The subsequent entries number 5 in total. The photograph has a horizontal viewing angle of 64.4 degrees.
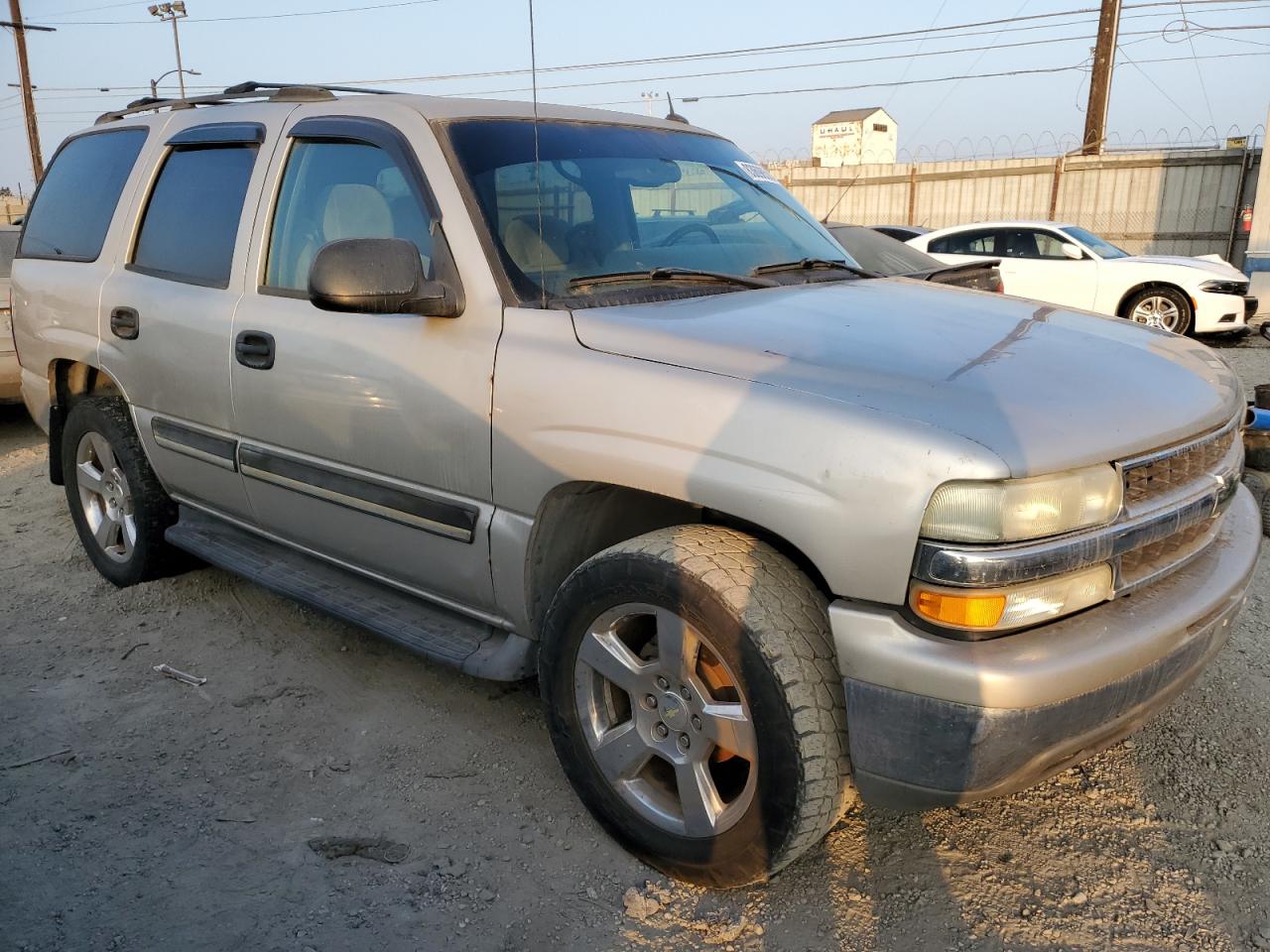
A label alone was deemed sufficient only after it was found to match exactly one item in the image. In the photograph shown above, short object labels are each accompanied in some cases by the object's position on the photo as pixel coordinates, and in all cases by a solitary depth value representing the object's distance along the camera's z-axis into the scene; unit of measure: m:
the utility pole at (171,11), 41.19
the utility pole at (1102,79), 19.06
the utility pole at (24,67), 28.84
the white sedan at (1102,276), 11.37
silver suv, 2.00
